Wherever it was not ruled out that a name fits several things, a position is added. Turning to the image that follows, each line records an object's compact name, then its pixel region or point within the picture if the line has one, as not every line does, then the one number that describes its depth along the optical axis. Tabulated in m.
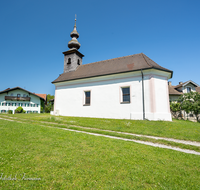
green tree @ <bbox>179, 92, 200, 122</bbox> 17.33
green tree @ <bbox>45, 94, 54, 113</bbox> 46.12
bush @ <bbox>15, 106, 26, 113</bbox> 30.63
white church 13.20
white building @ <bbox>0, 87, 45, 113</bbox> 32.66
